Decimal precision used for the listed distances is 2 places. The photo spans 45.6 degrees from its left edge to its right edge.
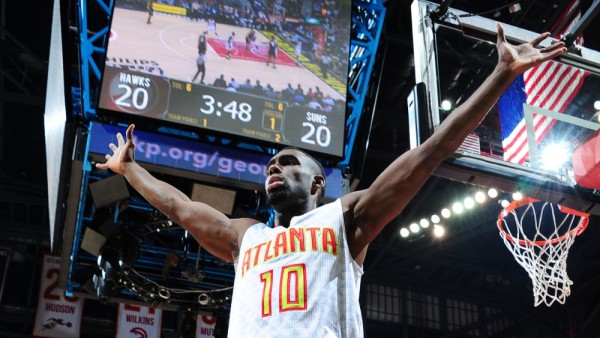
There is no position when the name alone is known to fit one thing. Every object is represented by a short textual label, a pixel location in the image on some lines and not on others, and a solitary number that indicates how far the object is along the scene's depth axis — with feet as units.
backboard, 19.04
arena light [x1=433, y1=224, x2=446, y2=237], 44.57
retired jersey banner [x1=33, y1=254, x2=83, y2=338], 40.68
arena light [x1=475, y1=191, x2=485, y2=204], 38.04
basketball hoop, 22.20
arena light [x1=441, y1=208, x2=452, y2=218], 41.81
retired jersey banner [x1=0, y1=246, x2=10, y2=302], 45.71
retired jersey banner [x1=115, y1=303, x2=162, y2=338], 40.37
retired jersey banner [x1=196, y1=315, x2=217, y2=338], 41.57
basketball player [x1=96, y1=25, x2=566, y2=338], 7.97
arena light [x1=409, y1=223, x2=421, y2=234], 45.57
